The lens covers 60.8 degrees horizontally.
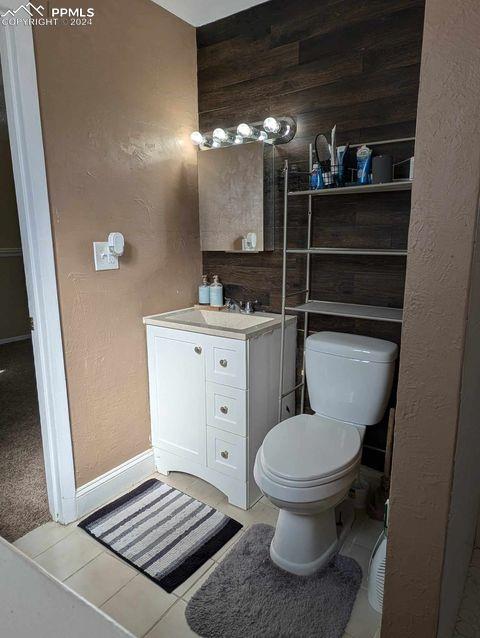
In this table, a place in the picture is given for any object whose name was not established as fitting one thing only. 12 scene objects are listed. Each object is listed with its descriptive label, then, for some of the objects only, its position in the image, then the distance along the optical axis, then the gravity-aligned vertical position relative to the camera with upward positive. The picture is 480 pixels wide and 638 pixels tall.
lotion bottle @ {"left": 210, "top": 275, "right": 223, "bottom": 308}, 2.45 -0.31
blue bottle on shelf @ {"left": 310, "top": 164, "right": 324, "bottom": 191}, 1.90 +0.29
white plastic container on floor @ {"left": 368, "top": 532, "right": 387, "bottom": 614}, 1.43 -1.17
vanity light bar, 2.10 +0.57
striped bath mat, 1.66 -1.28
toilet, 1.49 -0.81
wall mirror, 2.16 +0.26
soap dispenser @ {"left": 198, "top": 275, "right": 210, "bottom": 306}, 2.48 -0.31
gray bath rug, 1.38 -1.28
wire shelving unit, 1.77 -0.15
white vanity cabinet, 1.91 -0.77
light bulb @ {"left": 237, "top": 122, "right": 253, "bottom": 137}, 2.11 +0.57
